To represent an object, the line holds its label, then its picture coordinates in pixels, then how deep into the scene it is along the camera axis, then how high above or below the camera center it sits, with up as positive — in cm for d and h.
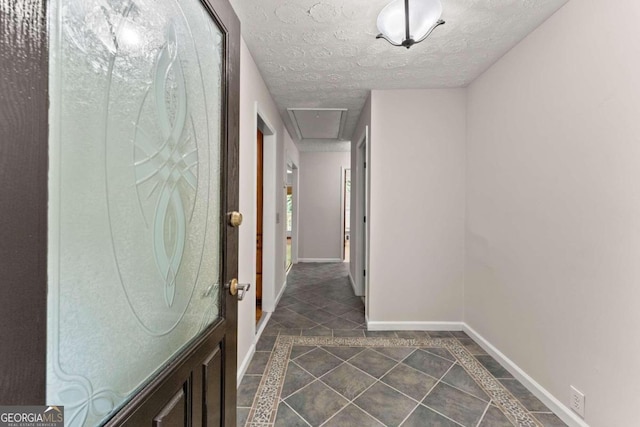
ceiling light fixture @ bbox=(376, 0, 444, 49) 135 +105
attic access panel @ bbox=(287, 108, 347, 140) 327 +129
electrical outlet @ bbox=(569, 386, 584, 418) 144 -104
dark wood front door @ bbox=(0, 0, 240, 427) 37 +2
